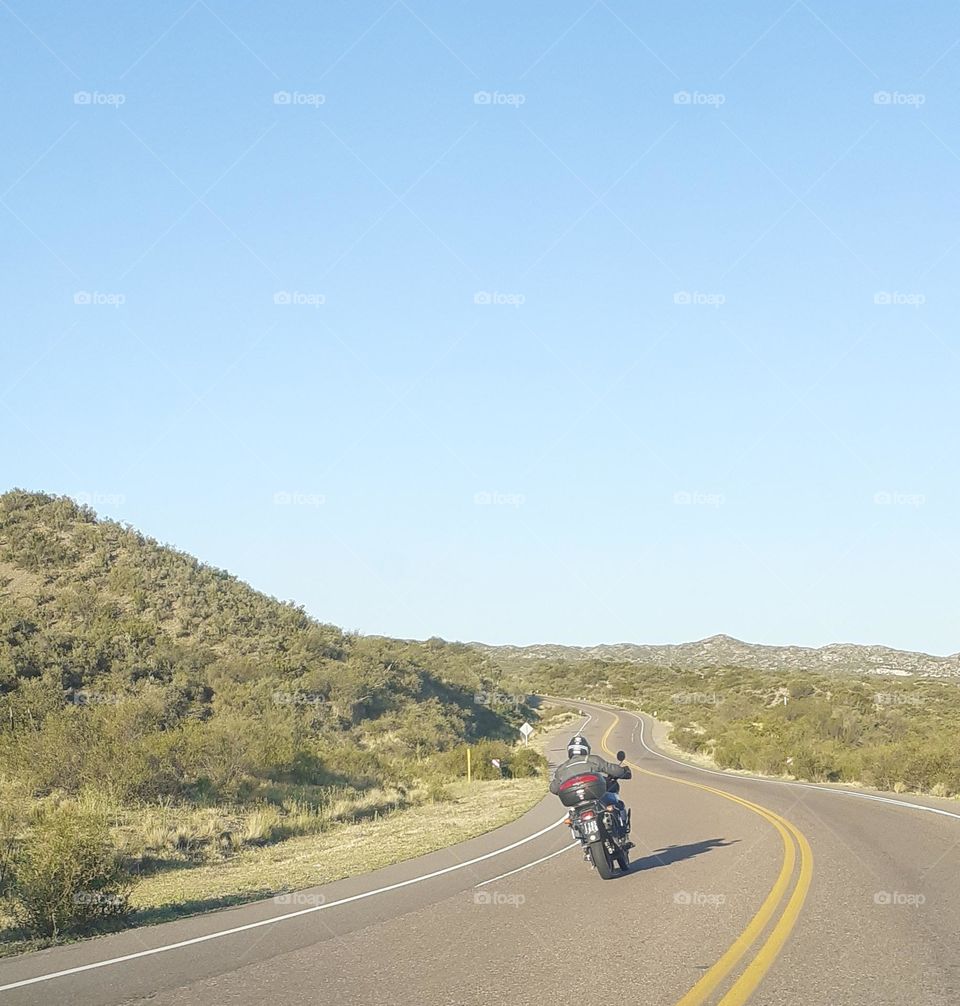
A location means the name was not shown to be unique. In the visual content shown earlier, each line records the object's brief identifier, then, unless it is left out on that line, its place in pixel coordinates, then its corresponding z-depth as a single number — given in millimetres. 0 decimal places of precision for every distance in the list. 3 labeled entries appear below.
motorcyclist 12438
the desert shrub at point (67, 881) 10289
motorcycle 11695
